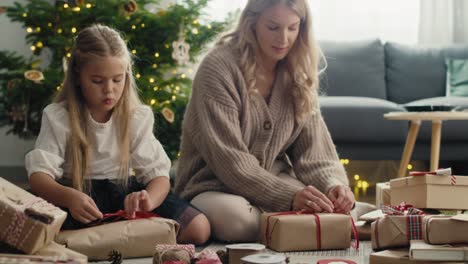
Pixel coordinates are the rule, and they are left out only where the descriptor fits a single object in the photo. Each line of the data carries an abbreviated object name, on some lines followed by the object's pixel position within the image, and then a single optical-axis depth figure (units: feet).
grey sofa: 13.12
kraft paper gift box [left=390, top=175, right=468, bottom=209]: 7.09
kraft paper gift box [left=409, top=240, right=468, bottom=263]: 5.58
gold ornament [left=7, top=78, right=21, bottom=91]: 11.84
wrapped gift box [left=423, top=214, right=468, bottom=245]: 5.75
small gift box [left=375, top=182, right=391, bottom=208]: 8.18
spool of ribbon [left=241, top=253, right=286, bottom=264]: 4.87
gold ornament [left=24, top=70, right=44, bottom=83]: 11.50
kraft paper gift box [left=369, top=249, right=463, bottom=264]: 5.74
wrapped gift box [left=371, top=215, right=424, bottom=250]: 6.18
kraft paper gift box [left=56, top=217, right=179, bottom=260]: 6.15
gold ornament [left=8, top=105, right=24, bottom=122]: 12.13
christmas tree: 11.76
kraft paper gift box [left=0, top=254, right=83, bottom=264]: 4.90
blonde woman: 7.20
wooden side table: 10.78
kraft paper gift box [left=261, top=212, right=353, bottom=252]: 6.57
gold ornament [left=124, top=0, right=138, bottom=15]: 11.93
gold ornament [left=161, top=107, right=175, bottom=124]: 11.86
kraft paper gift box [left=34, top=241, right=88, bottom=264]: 5.44
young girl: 6.61
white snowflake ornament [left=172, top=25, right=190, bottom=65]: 11.99
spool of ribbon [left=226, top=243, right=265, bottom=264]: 5.50
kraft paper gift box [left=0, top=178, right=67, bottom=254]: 5.45
